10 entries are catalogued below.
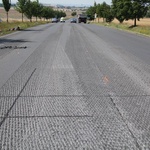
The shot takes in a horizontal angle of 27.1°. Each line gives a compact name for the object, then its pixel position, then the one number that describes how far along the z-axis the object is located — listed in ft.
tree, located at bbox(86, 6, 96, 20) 395.59
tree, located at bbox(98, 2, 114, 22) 262.26
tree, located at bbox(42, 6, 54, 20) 353.86
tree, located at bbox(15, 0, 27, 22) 211.29
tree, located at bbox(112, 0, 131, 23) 161.95
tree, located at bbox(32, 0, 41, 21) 266.98
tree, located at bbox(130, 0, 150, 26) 156.87
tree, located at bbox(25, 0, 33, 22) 221.91
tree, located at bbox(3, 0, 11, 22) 177.29
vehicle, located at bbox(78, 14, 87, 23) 293.64
